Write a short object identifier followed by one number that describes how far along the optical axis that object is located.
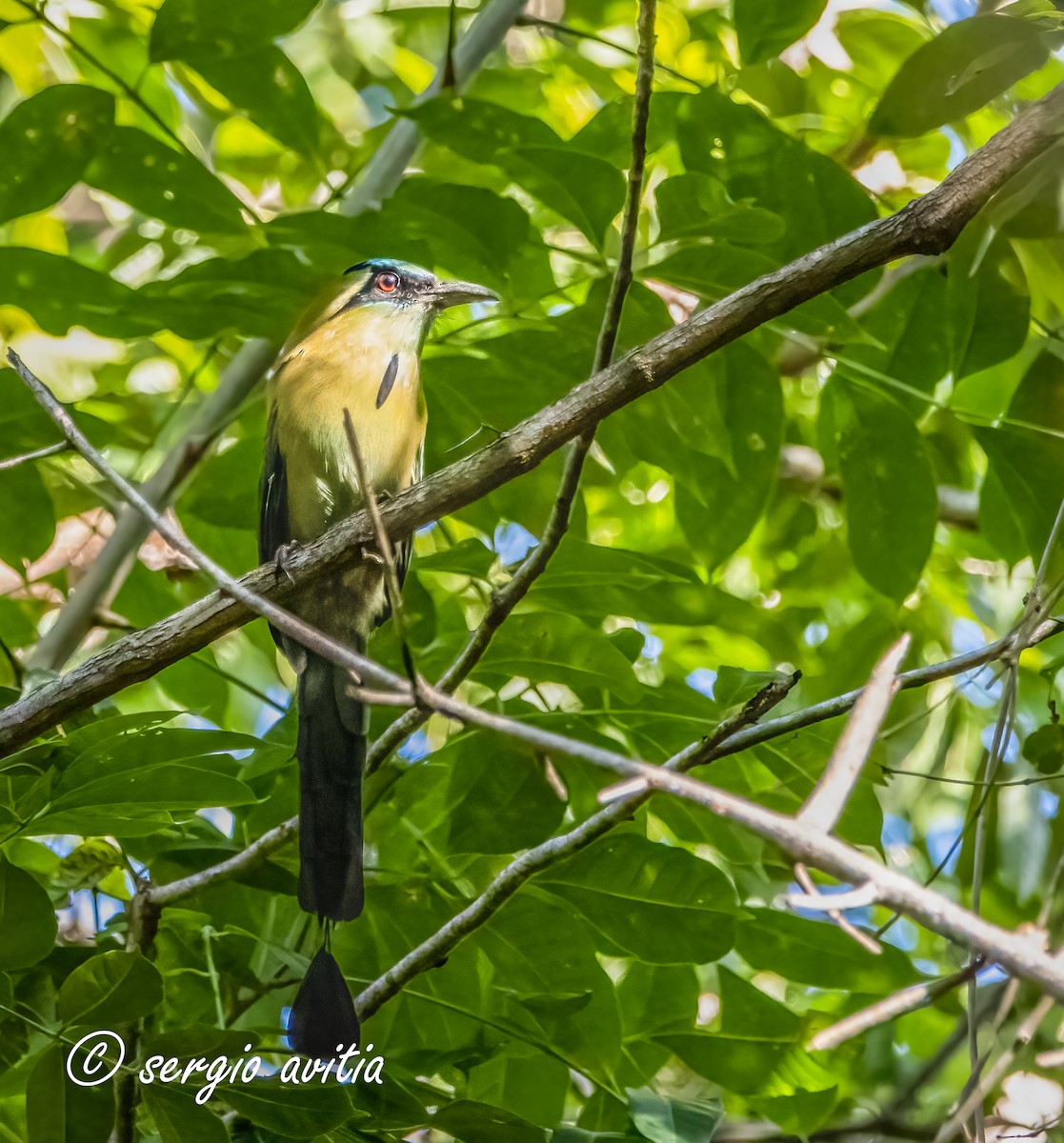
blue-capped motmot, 7.09
